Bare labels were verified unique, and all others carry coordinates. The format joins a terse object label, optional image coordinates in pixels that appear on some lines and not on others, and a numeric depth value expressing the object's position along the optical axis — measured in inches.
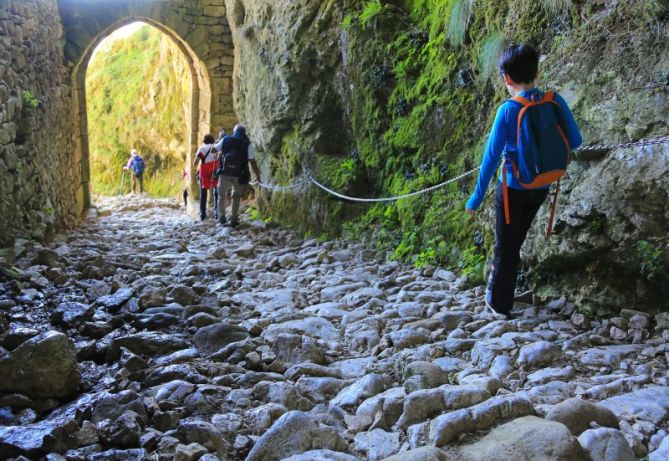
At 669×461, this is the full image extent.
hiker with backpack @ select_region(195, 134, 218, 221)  423.5
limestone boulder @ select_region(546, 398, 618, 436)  86.2
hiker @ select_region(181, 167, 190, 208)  634.2
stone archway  487.8
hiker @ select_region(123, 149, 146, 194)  866.1
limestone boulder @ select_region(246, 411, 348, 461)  92.0
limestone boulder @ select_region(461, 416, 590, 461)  77.3
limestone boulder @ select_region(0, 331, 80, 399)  113.0
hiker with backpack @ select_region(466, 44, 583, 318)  126.8
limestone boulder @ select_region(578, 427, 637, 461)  77.8
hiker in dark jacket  372.8
